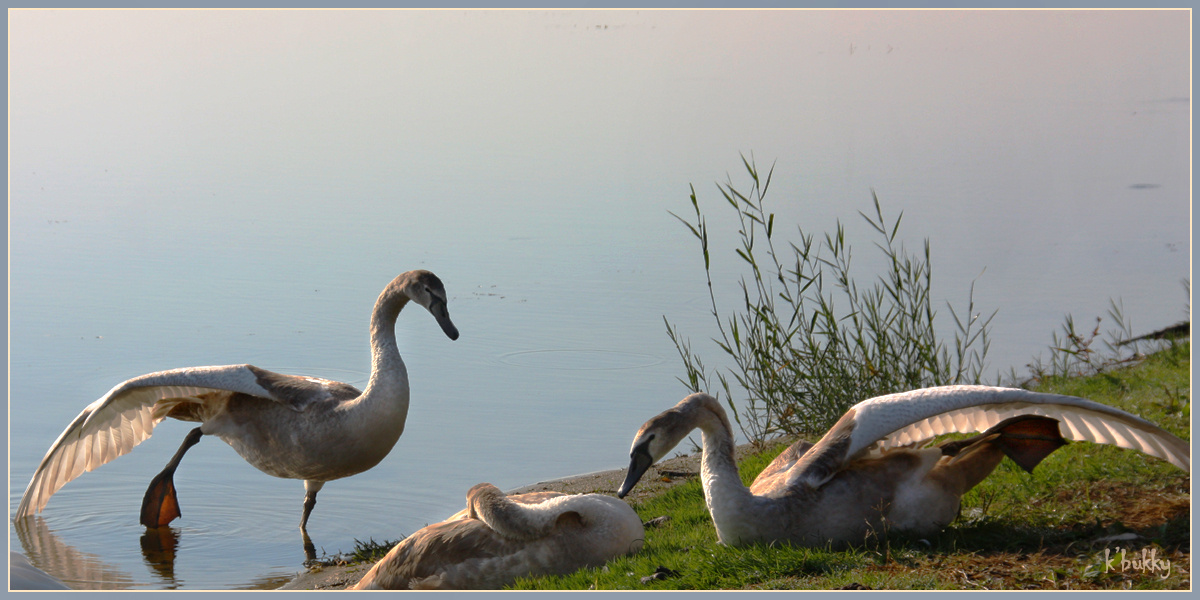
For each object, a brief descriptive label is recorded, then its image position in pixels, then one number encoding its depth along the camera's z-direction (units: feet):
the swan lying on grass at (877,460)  35.40
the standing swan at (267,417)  45.83
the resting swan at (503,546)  37.40
